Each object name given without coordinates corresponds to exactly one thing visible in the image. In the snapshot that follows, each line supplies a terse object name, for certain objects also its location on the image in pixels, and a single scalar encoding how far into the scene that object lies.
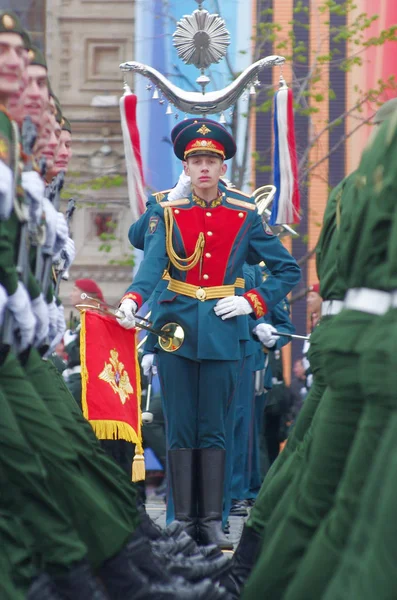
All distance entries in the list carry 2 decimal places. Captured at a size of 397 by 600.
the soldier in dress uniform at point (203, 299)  14.61
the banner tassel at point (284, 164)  20.87
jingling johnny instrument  20.87
